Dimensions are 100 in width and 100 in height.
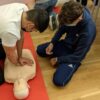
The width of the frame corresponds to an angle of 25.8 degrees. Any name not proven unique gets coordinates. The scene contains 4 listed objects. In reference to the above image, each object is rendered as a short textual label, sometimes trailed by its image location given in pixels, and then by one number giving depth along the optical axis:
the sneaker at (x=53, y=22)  1.94
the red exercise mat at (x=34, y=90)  1.43
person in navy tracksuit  1.37
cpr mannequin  1.38
